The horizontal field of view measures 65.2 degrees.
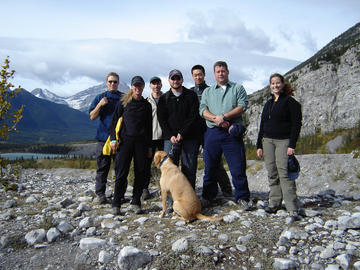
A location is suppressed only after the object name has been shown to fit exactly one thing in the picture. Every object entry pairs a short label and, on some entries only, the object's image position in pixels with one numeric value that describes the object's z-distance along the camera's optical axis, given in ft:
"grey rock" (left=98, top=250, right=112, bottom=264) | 15.56
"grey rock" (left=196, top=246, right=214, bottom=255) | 15.57
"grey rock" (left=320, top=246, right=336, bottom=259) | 15.35
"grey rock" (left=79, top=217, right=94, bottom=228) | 20.71
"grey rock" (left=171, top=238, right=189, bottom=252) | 15.99
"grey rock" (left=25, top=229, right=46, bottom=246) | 18.02
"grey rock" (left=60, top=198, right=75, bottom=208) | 26.77
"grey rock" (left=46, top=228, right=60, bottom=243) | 18.31
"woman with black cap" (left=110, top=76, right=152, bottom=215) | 23.29
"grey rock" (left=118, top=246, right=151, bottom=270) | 14.94
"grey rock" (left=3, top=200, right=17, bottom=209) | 26.35
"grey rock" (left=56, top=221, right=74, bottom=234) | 19.56
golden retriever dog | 20.97
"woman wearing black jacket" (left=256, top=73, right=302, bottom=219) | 21.20
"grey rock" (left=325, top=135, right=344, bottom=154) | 107.34
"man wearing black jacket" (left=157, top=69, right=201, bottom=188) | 23.50
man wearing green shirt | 22.81
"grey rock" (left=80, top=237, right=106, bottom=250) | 17.08
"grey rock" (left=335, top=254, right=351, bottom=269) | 14.38
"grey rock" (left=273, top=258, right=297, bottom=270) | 14.55
